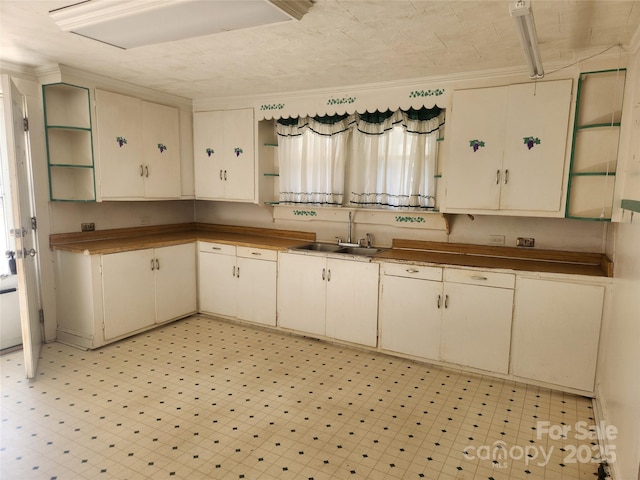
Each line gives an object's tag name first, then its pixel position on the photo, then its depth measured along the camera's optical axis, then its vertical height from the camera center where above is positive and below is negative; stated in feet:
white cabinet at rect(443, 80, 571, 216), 10.07 +1.23
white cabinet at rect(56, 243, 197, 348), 11.99 -3.19
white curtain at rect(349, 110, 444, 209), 12.41 +1.05
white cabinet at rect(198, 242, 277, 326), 13.79 -3.14
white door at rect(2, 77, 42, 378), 9.57 -0.60
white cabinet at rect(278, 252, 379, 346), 12.09 -3.19
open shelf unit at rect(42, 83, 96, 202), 12.21 +1.46
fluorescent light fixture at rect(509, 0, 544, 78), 5.32 +2.49
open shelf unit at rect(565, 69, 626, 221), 9.43 +1.26
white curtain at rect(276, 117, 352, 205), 13.80 +1.17
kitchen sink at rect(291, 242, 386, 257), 13.33 -1.85
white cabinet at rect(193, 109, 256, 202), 14.71 +1.38
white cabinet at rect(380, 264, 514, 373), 10.38 -3.19
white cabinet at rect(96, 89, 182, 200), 12.76 +1.44
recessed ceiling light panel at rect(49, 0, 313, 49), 7.03 +3.23
